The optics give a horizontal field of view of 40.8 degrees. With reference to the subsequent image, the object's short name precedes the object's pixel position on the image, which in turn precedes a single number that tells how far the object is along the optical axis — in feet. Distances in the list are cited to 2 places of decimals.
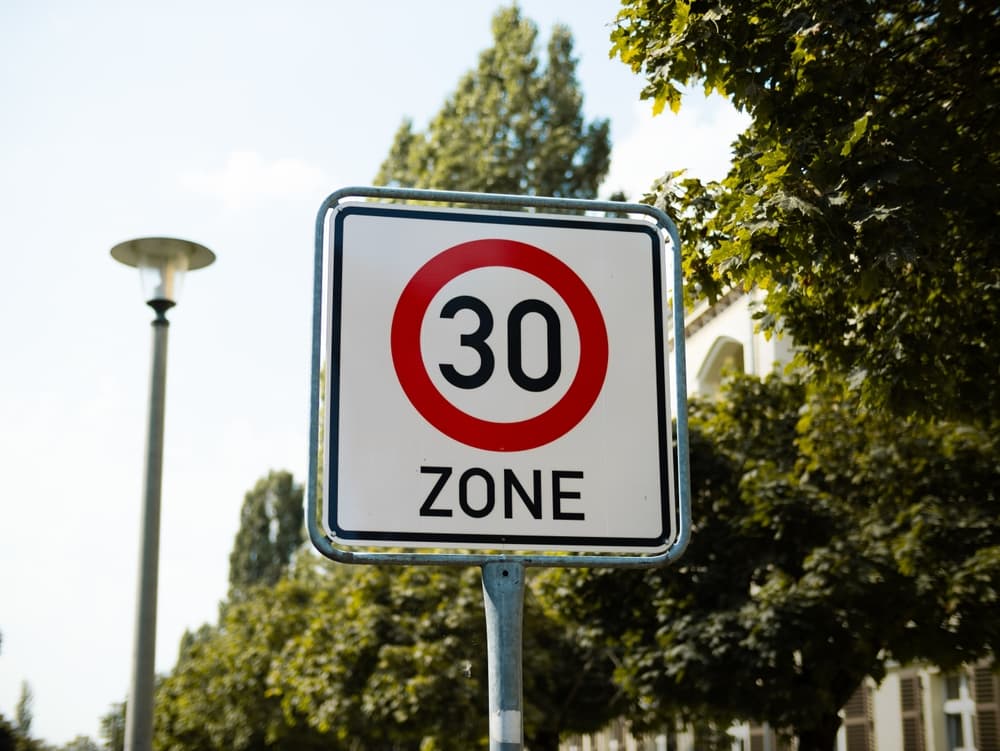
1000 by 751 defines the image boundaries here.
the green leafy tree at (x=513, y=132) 118.11
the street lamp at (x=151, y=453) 29.68
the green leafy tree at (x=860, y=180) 23.58
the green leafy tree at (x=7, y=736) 54.85
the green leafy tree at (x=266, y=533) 250.57
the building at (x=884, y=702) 76.33
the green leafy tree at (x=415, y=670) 67.10
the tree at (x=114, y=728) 84.99
